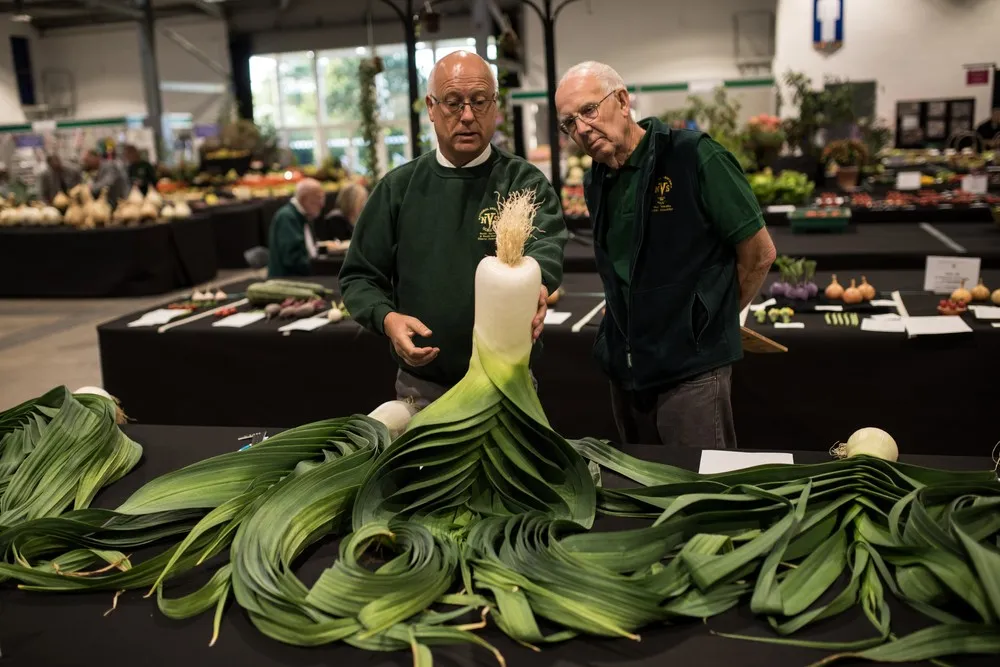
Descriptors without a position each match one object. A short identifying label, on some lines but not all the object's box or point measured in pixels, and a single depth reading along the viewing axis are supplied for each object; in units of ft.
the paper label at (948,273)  11.68
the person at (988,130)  31.66
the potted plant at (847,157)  24.66
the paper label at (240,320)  13.05
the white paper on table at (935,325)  10.05
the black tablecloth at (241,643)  3.83
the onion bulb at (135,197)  28.32
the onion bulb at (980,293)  11.28
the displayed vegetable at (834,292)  11.94
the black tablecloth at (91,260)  27.53
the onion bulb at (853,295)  11.67
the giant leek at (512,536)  4.00
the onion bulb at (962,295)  11.18
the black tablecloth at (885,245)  15.11
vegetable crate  17.70
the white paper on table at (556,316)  11.77
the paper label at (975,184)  20.94
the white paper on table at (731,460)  5.80
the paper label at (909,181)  23.17
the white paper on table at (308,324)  12.56
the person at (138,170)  35.99
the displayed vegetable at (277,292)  13.94
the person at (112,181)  33.09
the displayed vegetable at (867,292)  11.73
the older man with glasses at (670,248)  7.07
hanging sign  40.16
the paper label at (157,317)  13.51
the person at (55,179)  35.70
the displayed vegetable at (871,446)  5.69
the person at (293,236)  17.62
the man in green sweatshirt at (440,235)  7.07
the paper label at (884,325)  10.46
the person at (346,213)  20.68
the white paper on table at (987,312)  10.51
